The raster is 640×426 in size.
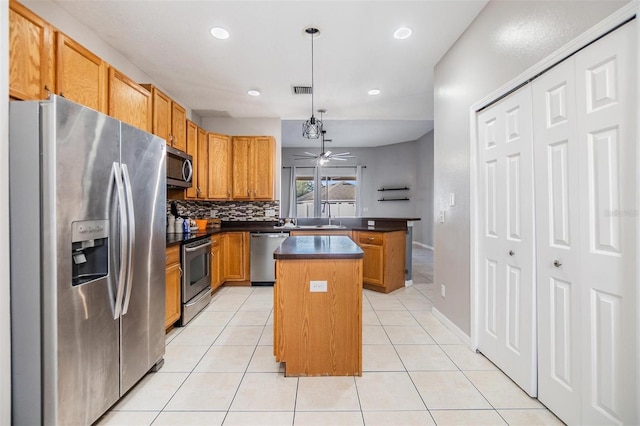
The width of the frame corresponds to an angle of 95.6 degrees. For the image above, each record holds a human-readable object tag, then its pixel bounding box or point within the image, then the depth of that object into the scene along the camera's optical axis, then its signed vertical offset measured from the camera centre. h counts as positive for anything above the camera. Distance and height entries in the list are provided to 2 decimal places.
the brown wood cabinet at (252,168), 4.72 +0.76
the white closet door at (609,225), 1.25 -0.06
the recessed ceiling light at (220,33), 2.57 +1.64
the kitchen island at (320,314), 2.02 -0.70
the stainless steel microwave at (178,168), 3.22 +0.56
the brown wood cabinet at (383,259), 4.07 -0.66
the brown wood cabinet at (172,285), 2.71 -0.68
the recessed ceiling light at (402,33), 2.54 +1.62
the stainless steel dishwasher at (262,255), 4.39 -0.62
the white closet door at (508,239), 1.84 -0.19
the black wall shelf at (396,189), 8.50 +0.75
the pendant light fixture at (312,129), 2.99 +0.89
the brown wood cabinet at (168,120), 3.05 +1.12
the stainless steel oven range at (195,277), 2.98 -0.70
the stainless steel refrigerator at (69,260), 1.34 -0.23
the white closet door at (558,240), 1.52 -0.15
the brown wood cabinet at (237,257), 4.39 -0.65
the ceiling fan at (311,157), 8.72 +1.77
